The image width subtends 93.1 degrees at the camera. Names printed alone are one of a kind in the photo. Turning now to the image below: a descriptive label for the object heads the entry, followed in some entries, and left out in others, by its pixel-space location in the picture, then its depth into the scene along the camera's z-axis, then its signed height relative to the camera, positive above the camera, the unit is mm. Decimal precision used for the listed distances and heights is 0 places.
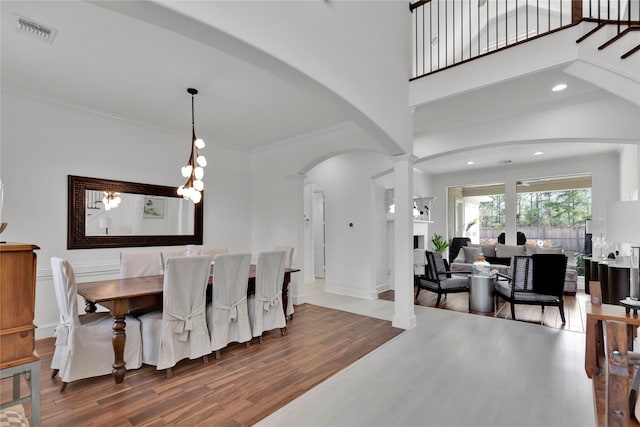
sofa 6656 -888
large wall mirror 3947 +34
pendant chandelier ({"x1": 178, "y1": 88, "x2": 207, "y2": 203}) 3424 +454
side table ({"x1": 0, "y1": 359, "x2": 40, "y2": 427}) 1129 -652
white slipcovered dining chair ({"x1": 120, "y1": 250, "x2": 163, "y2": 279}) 3590 -561
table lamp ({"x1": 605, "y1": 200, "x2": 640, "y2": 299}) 2324 -31
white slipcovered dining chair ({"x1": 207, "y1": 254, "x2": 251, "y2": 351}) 3009 -878
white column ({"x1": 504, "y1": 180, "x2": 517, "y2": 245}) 7887 +163
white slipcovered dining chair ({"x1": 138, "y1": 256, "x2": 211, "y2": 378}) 2637 -932
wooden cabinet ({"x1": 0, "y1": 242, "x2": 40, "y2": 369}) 1118 -324
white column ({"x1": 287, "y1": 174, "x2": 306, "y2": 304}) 5113 -283
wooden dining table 2502 -689
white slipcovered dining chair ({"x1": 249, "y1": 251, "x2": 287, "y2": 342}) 3414 -916
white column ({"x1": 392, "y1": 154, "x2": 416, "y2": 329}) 3861 -359
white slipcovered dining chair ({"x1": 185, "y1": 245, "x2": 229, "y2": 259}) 3970 -462
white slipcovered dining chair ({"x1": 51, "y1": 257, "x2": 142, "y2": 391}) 2426 -1037
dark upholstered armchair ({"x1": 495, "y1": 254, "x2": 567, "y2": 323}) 4039 -851
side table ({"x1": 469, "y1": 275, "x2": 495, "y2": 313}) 4648 -1181
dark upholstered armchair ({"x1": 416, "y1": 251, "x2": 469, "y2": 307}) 4988 -1023
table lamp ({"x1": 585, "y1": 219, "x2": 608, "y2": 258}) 5496 -233
